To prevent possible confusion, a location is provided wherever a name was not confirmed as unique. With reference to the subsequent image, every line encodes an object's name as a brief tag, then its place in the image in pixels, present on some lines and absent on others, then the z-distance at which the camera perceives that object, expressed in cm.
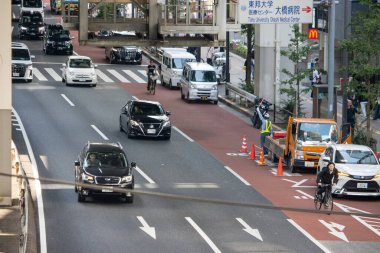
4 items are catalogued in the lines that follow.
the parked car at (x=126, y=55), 7894
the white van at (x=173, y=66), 6781
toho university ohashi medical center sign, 5003
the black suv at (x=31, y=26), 9172
